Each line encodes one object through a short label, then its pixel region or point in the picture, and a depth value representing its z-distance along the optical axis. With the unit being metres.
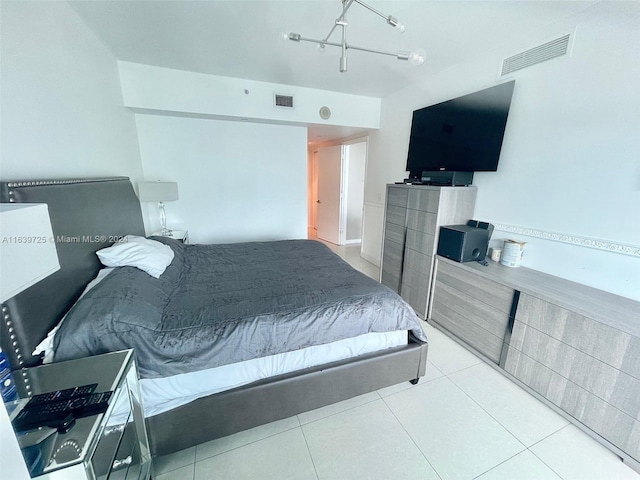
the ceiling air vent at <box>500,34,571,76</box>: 1.86
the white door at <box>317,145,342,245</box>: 5.16
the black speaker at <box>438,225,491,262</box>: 2.26
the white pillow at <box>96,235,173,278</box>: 1.59
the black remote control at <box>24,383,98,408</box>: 0.89
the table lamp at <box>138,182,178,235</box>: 2.71
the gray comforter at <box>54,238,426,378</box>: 1.18
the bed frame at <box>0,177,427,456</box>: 1.04
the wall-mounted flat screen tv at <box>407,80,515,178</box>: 2.21
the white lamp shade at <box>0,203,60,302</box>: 0.69
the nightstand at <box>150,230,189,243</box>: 3.13
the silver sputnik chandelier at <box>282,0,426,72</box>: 1.38
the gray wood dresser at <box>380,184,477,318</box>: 2.47
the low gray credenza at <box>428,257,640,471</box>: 1.37
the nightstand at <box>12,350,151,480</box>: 0.74
